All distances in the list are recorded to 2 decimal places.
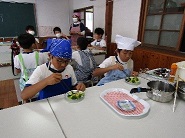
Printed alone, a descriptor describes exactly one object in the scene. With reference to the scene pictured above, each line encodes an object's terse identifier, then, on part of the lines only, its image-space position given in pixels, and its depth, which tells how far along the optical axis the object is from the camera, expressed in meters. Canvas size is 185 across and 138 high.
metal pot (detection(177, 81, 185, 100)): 0.95
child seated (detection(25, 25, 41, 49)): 3.08
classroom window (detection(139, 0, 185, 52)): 2.06
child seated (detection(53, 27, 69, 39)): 3.12
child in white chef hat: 1.44
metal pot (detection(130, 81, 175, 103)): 0.91
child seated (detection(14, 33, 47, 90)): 1.65
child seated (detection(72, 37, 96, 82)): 1.96
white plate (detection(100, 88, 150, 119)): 0.79
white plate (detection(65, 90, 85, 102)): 0.91
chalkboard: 4.16
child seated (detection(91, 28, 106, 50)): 3.11
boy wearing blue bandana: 0.92
